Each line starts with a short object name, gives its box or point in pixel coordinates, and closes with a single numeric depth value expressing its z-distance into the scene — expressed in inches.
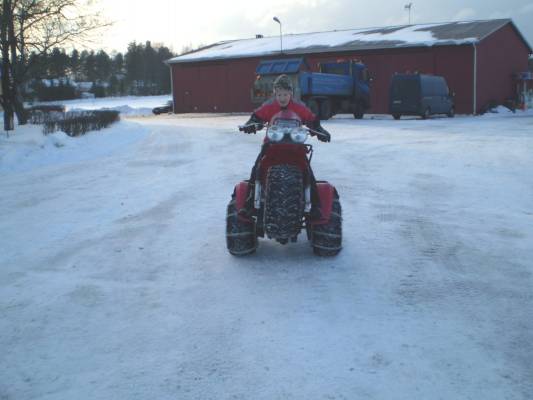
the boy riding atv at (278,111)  217.0
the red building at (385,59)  1342.3
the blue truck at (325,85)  1072.2
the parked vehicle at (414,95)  1112.2
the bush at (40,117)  859.3
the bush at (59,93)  2888.8
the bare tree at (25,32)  725.3
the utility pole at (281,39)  1641.7
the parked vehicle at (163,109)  1926.1
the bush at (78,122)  710.5
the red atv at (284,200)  206.1
